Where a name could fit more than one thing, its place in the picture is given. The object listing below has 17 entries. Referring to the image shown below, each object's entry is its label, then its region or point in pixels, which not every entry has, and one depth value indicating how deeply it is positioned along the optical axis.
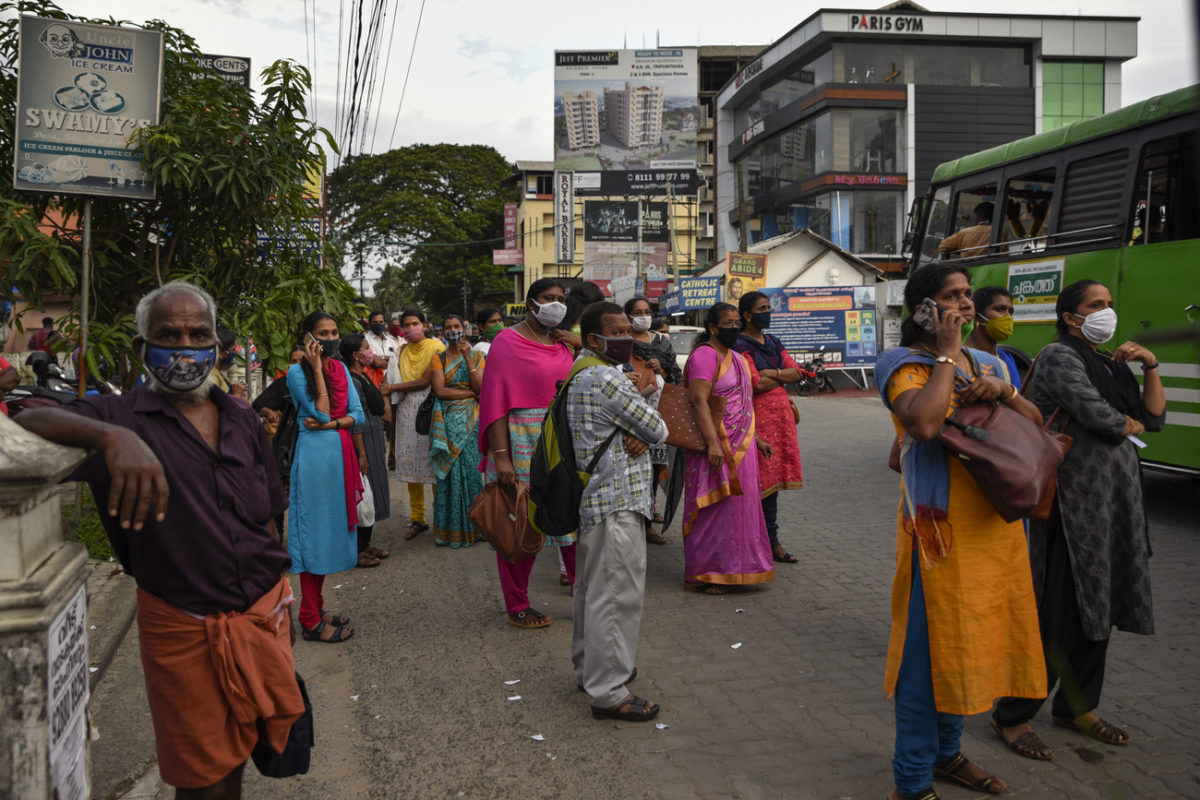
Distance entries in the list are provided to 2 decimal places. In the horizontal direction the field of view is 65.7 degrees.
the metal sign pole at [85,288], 5.29
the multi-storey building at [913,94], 34.88
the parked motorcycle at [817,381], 22.78
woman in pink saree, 5.80
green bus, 7.18
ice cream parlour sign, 5.24
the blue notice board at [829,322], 23.11
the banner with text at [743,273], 25.30
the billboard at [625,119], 38.50
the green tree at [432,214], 38.94
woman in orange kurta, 2.97
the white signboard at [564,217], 39.16
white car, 23.50
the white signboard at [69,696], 1.99
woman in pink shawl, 5.14
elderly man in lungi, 2.35
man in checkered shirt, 3.92
